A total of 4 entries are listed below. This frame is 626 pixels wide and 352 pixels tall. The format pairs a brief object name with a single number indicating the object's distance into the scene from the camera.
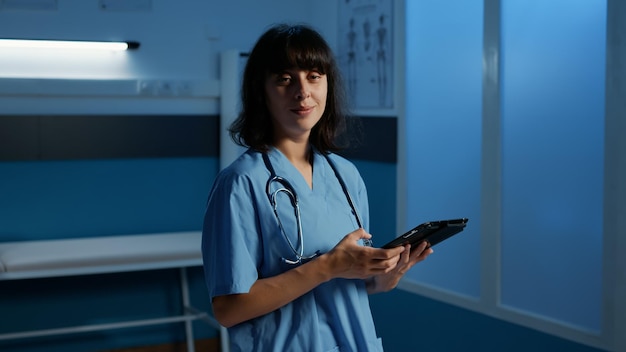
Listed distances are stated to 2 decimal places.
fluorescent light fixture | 3.60
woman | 1.45
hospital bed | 3.21
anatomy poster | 3.52
